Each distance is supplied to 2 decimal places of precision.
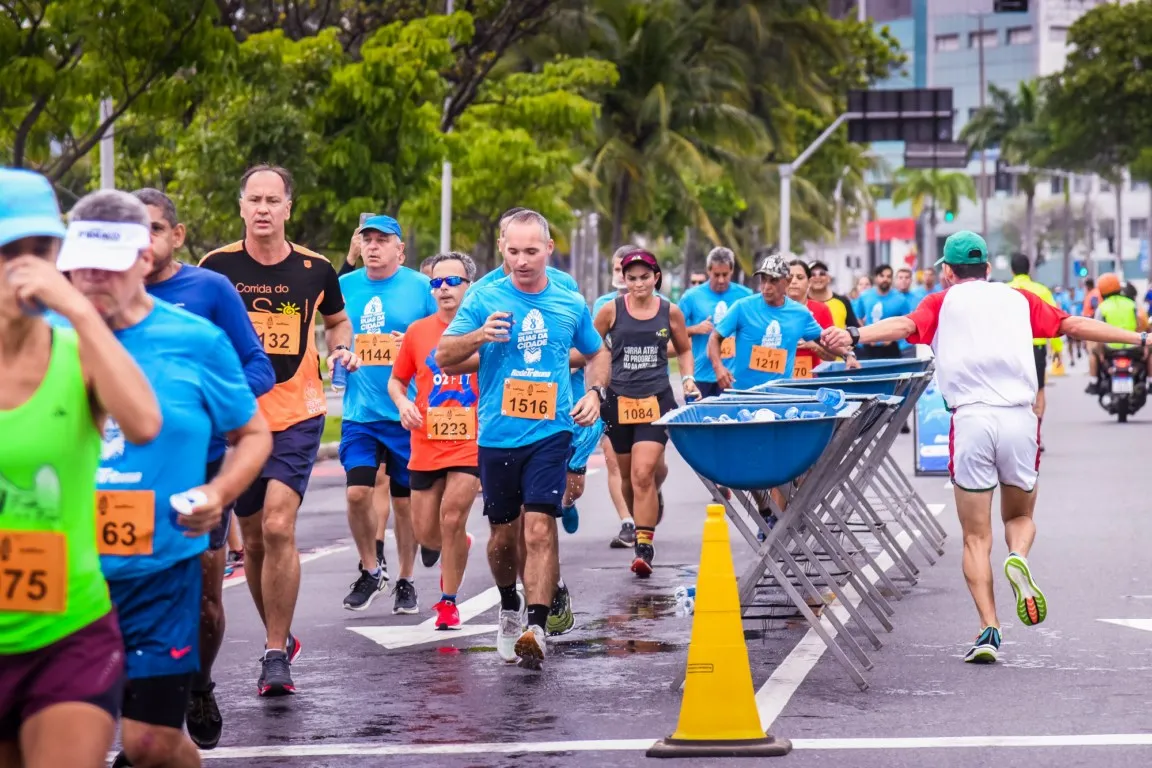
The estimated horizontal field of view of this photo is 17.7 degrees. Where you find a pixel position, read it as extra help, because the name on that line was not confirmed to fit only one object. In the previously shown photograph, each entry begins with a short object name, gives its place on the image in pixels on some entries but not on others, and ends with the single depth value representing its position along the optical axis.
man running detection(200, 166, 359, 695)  14.81
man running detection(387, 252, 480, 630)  17.98
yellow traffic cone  12.58
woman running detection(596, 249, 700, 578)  22.95
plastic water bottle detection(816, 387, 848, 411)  15.60
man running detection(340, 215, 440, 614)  19.70
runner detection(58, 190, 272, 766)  9.00
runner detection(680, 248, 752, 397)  27.73
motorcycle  48.06
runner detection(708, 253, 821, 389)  25.66
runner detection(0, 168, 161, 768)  7.71
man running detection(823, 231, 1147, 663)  16.10
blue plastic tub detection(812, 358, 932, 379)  24.24
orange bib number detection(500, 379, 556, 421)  16.08
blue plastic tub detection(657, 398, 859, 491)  14.52
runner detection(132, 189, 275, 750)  12.16
